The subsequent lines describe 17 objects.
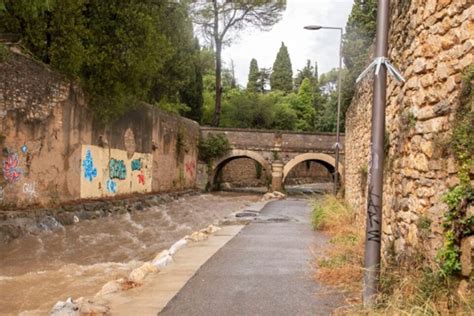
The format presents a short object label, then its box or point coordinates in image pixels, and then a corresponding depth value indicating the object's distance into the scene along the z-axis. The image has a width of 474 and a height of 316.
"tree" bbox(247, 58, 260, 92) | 66.75
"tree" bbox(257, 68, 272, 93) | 67.75
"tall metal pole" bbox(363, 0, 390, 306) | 4.23
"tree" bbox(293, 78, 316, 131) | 54.31
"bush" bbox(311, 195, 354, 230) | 11.06
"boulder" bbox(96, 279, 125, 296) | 5.80
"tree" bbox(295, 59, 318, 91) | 71.19
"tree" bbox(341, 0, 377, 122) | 30.83
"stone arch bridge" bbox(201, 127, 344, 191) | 31.62
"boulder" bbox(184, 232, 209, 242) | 10.22
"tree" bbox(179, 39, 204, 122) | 38.41
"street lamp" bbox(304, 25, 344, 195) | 16.95
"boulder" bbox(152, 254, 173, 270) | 7.22
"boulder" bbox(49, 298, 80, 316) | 4.85
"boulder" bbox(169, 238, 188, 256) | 8.49
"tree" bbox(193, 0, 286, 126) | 36.03
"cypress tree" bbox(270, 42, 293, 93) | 64.44
